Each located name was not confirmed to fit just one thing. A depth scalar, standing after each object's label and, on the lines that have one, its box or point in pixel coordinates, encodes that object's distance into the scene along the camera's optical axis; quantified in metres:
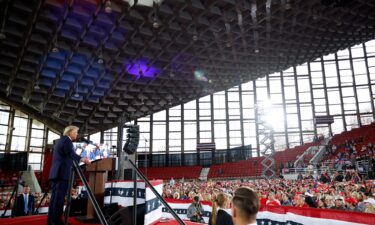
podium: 6.15
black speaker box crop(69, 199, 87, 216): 7.05
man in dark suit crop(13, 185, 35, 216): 9.98
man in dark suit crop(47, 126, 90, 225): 4.68
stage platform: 5.87
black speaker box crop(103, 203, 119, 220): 5.75
